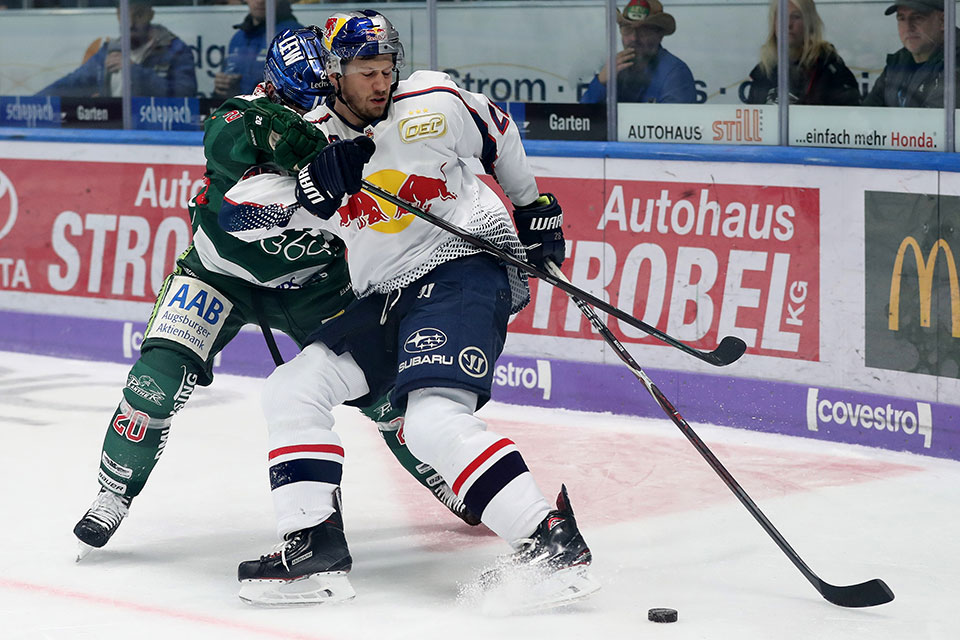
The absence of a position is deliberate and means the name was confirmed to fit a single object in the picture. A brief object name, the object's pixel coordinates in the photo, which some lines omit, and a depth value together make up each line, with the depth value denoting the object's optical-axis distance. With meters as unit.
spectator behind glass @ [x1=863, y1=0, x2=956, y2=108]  9.87
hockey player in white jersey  6.62
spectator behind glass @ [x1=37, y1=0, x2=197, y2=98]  13.78
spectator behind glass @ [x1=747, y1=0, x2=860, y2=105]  10.40
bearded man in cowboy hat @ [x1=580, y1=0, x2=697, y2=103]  11.29
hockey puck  6.59
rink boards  9.67
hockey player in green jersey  7.76
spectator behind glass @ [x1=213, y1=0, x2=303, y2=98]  13.18
